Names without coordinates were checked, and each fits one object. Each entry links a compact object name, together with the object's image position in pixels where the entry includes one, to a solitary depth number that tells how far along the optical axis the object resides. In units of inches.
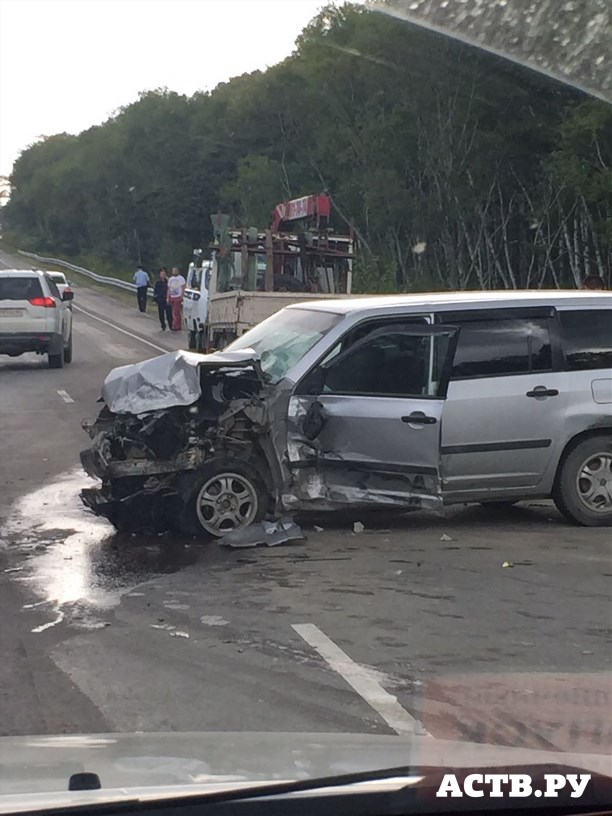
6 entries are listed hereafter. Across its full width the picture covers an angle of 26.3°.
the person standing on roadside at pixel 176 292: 1322.6
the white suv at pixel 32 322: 940.0
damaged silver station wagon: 358.9
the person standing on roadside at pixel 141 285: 1614.2
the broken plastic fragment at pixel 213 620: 272.4
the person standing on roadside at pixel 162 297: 1326.3
